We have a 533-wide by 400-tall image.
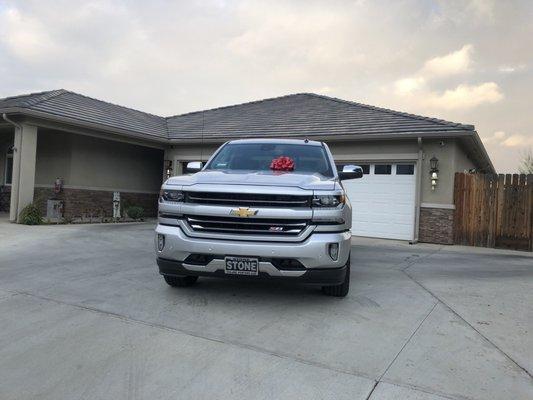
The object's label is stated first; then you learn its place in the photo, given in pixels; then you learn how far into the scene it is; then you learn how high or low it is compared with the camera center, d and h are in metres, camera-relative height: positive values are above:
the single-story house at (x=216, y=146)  12.74 +1.73
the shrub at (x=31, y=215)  12.52 -0.66
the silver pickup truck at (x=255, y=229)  4.59 -0.27
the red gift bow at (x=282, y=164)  5.91 +0.52
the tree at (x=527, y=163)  38.88 +4.60
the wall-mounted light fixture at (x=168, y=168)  17.27 +1.14
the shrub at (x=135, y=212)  15.99 -0.53
